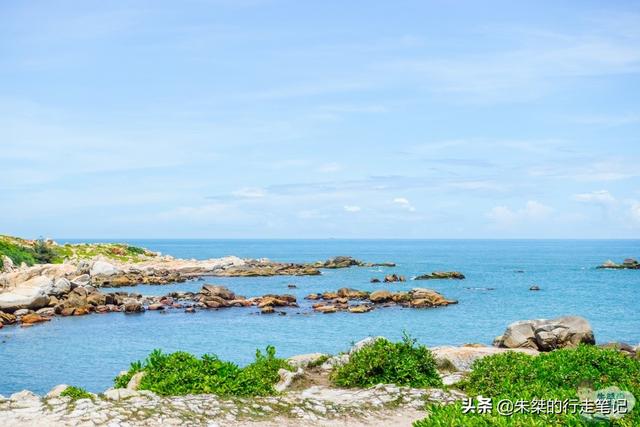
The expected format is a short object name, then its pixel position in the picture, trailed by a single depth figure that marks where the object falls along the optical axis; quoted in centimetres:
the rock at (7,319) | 4688
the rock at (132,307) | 5416
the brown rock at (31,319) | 4706
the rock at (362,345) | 1669
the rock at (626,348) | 2885
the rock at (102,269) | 8206
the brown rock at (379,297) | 6125
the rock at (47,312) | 5094
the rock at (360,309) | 5431
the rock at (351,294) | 6397
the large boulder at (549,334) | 2911
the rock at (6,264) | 7151
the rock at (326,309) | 5439
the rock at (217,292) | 6084
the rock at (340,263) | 11445
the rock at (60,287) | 5623
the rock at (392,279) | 8481
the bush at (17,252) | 7862
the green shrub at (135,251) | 11339
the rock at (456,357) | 1748
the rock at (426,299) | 5759
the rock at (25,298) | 5047
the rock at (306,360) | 1803
